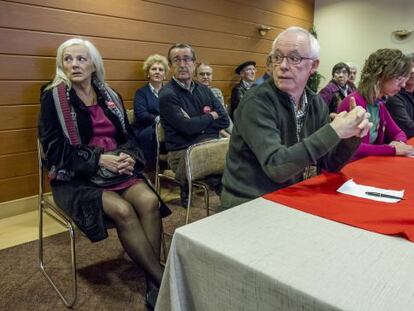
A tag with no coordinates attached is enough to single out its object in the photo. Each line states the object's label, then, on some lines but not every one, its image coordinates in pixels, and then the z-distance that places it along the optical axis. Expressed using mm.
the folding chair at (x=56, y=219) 1696
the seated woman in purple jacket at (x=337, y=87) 4152
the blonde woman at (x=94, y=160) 1712
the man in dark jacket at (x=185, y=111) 2533
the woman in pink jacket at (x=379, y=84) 1980
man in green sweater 1160
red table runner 932
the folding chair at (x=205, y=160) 1785
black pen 1147
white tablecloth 637
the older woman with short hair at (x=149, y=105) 3279
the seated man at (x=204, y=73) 3998
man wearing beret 4465
